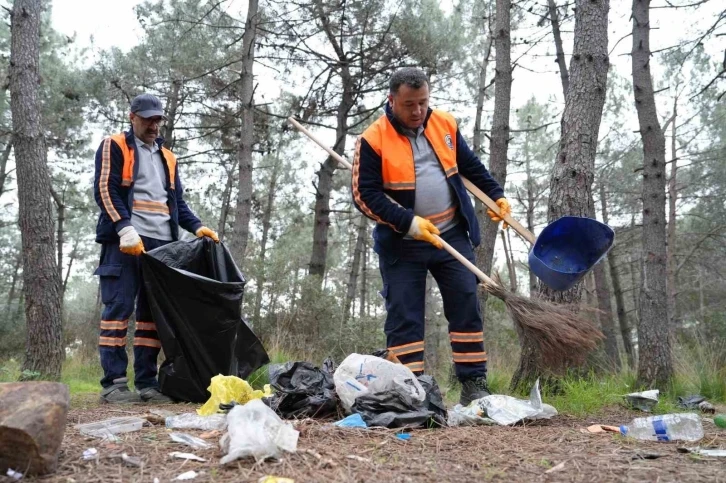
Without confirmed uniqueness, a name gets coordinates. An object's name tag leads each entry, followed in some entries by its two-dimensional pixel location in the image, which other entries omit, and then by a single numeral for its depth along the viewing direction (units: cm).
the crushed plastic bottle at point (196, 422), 257
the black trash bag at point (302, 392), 285
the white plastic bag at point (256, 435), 187
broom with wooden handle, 302
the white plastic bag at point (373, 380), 277
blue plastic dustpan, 327
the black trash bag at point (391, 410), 258
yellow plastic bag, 295
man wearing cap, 379
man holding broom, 322
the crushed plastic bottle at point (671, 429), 256
